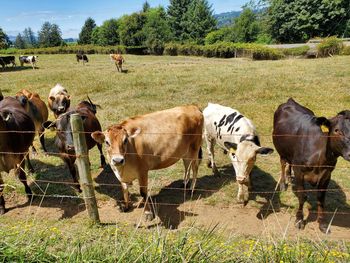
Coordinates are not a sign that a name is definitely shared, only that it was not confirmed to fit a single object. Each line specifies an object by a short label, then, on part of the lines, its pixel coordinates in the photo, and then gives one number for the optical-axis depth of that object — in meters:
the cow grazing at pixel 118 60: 23.28
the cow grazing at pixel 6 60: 29.72
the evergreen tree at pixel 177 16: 72.44
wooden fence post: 4.42
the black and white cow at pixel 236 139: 5.75
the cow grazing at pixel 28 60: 30.61
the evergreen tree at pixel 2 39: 31.13
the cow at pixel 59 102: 9.17
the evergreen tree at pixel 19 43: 156.62
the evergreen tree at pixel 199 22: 69.44
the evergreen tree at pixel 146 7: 96.00
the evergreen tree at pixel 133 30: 73.44
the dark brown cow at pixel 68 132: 6.39
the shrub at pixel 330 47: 27.38
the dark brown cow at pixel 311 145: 4.74
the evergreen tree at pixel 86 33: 105.62
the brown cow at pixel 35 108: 8.33
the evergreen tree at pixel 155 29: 60.87
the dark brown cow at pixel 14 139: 6.06
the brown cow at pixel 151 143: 5.27
